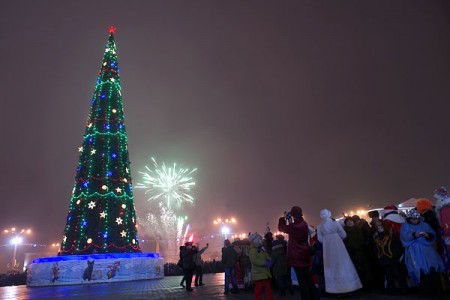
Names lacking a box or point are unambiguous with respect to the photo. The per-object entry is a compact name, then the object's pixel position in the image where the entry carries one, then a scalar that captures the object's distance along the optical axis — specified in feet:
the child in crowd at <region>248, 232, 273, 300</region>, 22.39
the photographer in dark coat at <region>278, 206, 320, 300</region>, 19.90
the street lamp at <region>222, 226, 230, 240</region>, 130.11
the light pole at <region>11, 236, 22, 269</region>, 133.12
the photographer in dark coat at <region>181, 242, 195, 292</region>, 42.24
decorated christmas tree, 64.64
